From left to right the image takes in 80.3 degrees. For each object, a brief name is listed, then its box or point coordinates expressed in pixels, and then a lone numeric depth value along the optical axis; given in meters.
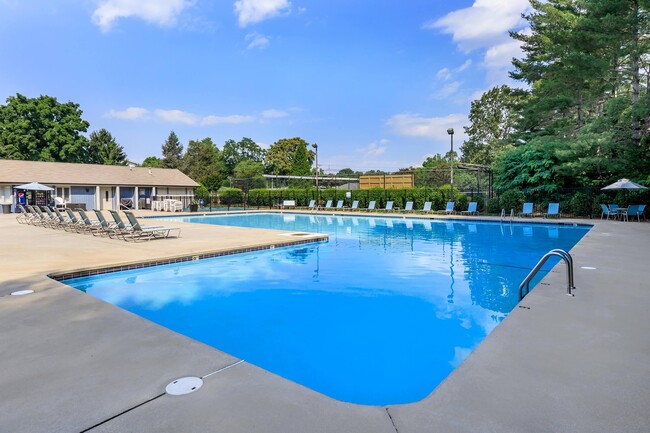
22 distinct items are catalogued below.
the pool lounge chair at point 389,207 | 23.61
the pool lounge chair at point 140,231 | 10.58
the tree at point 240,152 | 66.06
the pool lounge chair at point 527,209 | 18.36
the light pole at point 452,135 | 19.73
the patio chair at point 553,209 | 17.70
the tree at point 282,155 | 58.05
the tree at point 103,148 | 48.31
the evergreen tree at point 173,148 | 63.59
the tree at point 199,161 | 52.84
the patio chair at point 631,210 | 15.69
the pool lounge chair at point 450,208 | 21.06
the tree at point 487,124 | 38.81
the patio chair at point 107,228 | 11.29
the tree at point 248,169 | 55.25
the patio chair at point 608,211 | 16.34
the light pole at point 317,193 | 27.11
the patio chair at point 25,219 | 16.66
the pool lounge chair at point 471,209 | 20.09
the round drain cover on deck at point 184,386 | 2.35
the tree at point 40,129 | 38.16
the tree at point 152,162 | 65.14
